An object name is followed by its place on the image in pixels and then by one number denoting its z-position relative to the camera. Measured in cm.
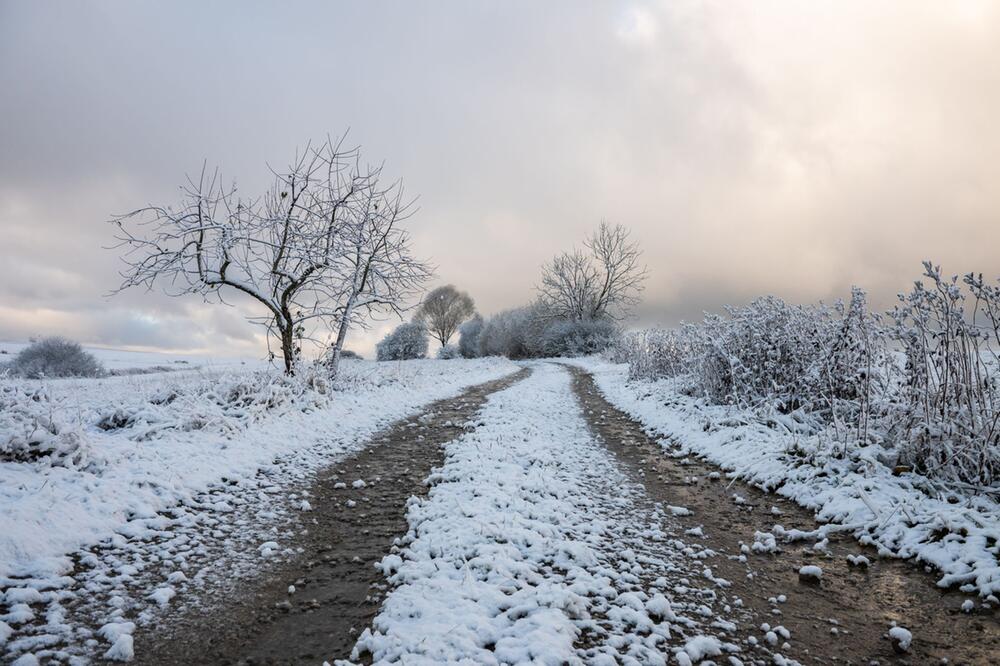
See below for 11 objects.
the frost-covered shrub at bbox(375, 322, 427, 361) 5400
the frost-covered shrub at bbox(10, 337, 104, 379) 2473
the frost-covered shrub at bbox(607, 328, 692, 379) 1633
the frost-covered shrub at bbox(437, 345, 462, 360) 6088
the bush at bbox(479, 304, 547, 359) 5361
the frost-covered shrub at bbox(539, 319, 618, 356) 4600
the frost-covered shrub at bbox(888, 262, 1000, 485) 519
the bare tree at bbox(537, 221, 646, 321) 4850
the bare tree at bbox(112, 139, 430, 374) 1212
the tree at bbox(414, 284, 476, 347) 6019
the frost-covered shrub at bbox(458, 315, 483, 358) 6090
